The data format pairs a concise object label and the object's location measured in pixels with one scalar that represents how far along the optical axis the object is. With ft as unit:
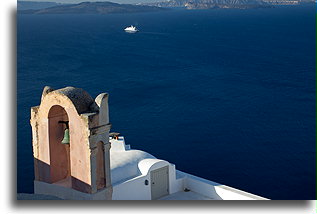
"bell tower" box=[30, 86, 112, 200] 33.12
